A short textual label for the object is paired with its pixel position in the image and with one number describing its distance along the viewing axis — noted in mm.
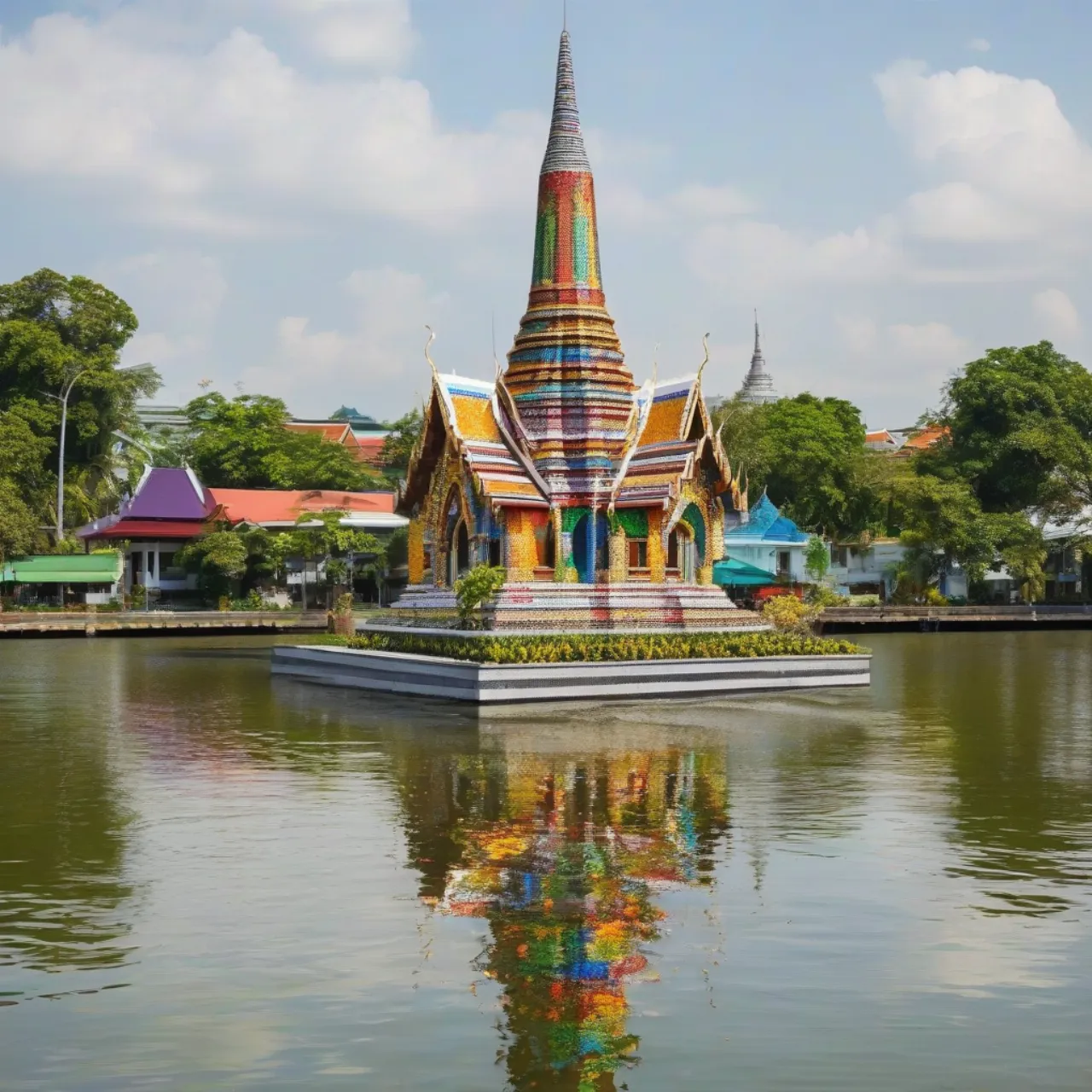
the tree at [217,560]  57000
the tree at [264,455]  71062
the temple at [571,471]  28875
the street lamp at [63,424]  63688
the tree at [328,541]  56969
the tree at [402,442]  74812
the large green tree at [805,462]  66125
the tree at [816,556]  58938
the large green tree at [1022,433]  60906
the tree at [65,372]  64812
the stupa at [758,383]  101000
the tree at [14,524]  55375
